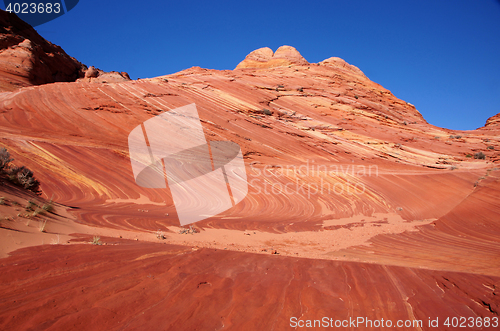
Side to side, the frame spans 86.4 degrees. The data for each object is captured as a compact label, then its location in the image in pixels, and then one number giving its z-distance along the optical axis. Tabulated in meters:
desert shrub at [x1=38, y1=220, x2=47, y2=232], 4.30
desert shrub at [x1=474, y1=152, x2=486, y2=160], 22.50
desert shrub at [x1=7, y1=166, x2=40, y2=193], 7.14
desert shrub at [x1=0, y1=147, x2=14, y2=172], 6.77
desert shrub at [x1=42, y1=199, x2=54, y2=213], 5.39
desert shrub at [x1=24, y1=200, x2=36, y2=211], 4.81
